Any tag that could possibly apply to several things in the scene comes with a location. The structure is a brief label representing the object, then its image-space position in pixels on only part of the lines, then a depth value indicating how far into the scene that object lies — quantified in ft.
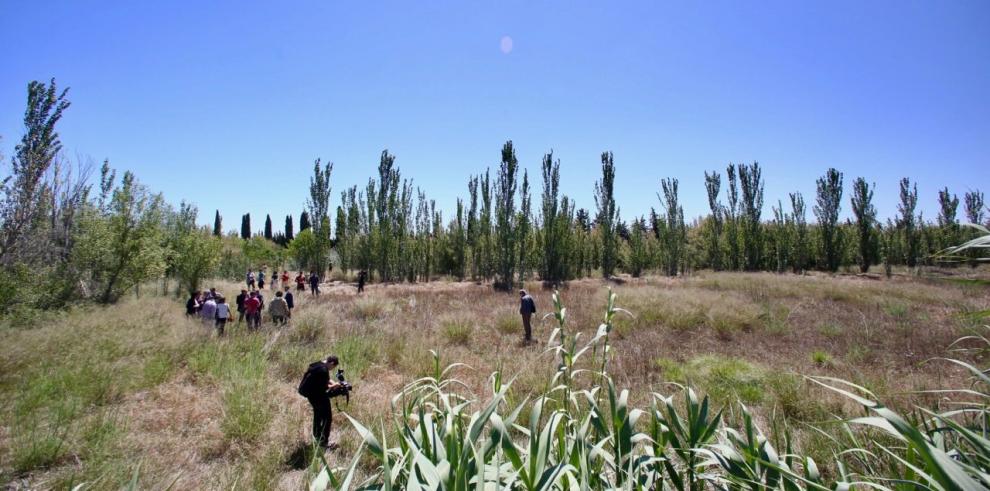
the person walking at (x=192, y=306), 37.37
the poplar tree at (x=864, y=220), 99.19
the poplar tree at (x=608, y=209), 92.45
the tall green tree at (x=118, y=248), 40.14
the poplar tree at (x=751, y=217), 103.76
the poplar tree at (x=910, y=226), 106.52
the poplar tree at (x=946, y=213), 105.07
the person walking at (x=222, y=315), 31.48
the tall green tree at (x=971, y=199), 108.78
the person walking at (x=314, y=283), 62.08
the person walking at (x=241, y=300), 38.12
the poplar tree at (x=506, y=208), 81.20
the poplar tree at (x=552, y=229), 86.38
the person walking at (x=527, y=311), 31.63
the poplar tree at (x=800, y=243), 102.06
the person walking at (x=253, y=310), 33.99
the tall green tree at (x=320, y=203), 98.70
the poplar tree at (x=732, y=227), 106.42
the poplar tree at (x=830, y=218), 100.42
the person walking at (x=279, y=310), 34.50
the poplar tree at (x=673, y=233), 102.32
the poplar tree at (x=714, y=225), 106.63
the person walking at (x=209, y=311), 32.33
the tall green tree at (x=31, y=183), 35.24
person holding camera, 15.55
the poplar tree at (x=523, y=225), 82.99
